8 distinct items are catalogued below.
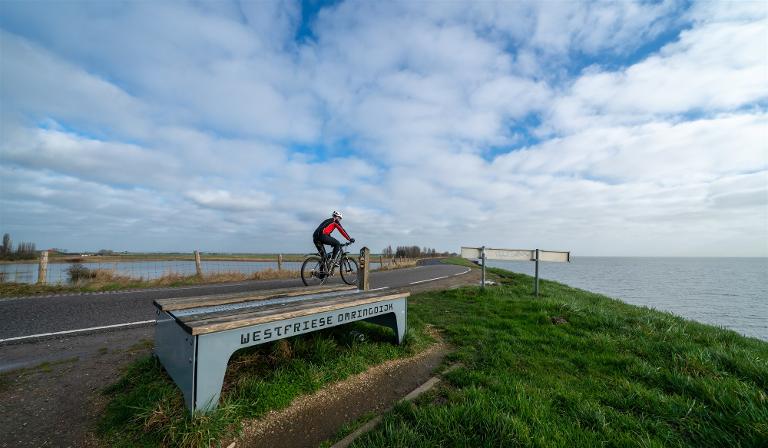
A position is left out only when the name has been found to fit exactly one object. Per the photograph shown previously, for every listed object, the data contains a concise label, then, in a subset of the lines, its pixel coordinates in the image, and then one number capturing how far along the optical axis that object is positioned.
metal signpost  8.60
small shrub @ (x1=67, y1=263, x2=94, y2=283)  10.81
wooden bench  2.36
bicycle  8.86
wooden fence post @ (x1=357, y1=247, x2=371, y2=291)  5.78
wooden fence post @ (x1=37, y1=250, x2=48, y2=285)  9.38
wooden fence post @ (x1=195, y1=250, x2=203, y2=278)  12.59
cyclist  8.54
